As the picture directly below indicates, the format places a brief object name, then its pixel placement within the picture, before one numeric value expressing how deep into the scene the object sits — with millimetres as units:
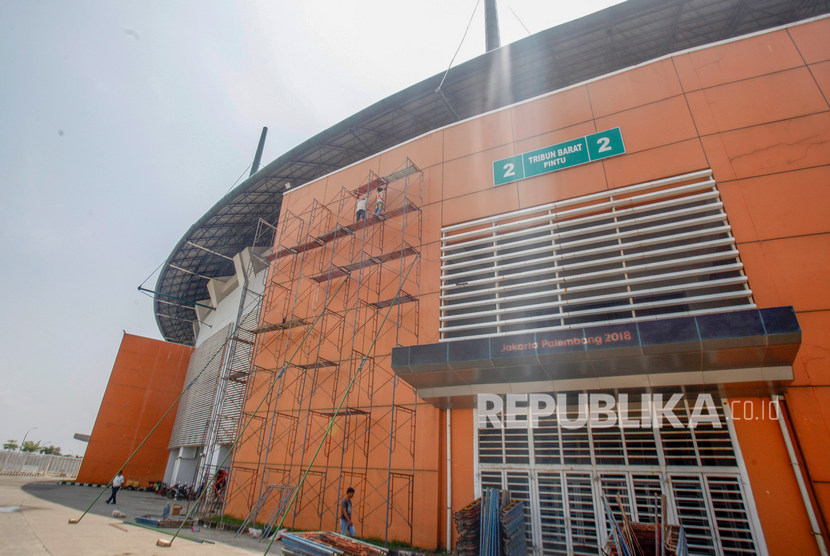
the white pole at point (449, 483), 10375
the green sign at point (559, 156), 12180
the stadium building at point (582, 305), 8172
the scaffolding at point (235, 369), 21781
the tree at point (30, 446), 65675
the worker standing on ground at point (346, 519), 10031
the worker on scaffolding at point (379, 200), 15580
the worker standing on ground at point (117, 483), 17734
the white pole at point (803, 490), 7266
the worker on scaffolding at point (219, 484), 16453
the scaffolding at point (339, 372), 12086
